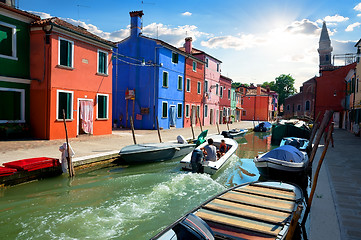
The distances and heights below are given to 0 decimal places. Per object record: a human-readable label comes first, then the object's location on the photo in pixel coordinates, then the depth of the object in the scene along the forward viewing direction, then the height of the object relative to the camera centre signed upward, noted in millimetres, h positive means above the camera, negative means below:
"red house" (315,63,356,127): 32812 +2869
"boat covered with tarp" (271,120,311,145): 23062 -1672
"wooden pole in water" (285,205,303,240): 3875 -1669
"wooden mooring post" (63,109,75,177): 9108 -2040
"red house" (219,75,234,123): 38312 +2092
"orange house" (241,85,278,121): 54781 +1686
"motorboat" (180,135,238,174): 10250 -2097
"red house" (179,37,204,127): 28514 +2861
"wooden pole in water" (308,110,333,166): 9488 -394
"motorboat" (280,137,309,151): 14281 -1710
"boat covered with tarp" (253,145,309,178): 9422 -1824
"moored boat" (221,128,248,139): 22281 -1910
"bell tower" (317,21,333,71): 56725 +13859
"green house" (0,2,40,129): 13047 +2189
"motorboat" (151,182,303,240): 3735 -1904
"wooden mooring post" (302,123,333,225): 5781 -1956
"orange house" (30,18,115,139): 14062 +1644
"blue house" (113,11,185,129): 23391 +2717
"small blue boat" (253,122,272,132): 32469 -1887
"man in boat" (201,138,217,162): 10932 -1734
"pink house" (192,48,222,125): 32588 +3299
